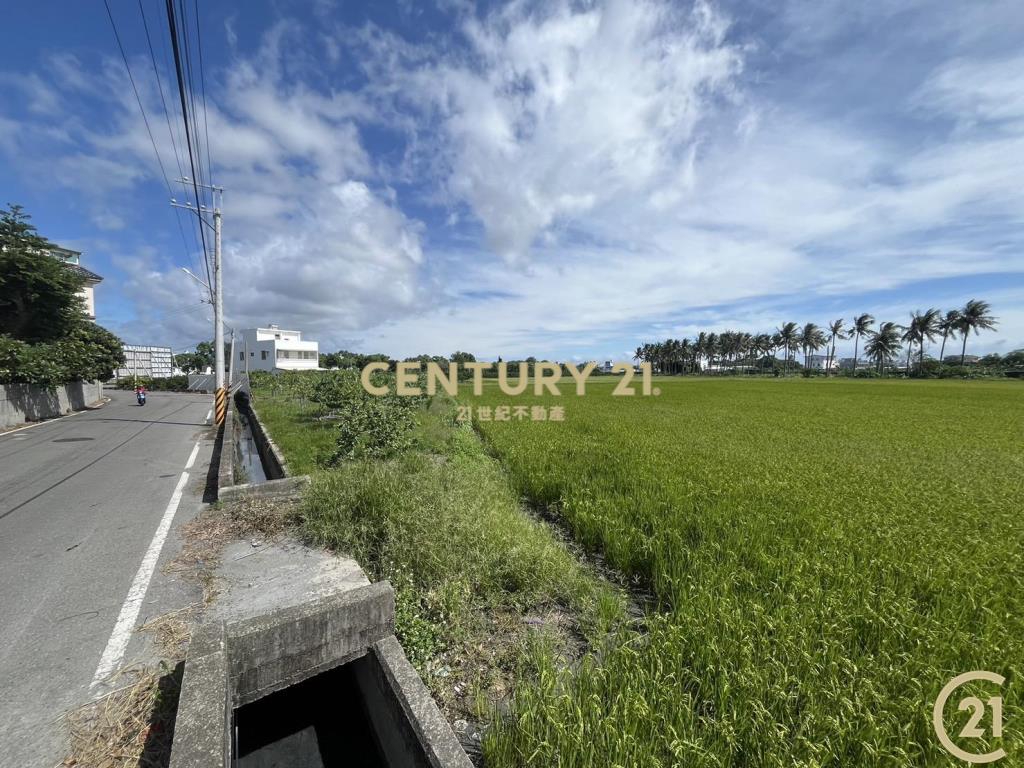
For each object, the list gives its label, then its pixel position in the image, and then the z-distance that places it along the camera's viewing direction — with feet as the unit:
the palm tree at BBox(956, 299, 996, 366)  179.42
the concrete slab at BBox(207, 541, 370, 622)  11.48
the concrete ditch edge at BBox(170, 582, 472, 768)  6.36
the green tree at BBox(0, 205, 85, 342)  54.03
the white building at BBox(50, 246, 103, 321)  113.39
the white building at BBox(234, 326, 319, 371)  172.04
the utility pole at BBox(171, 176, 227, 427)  44.14
